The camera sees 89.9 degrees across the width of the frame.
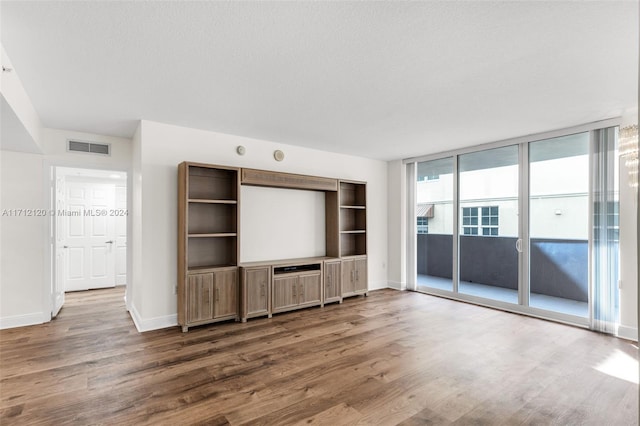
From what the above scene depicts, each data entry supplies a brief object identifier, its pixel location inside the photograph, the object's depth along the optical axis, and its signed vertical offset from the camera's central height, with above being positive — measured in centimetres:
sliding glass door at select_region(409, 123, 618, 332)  385 -20
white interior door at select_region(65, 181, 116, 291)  617 -47
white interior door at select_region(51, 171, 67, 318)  438 -63
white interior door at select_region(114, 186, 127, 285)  662 -50
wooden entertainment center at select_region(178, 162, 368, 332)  386 -72
